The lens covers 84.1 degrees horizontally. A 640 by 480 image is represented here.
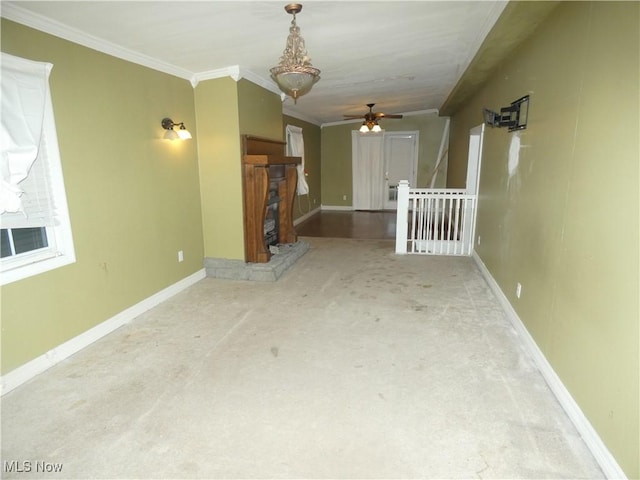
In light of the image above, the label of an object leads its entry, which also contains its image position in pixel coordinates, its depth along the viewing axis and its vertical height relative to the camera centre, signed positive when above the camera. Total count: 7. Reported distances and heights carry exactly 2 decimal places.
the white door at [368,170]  9.25 +0.09
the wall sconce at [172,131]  3.54 +0.43
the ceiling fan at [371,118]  6.52 +1.02
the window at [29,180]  2.13 -0.03
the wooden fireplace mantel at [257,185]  4.11 -0.12
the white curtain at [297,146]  6.85 +0.55
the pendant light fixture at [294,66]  2.26 +0.68
